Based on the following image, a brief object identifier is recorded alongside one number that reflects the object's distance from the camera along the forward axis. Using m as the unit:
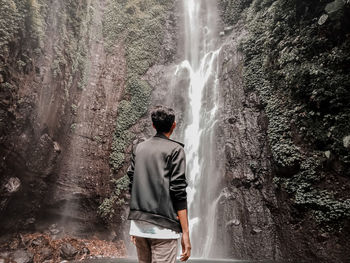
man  1.90
